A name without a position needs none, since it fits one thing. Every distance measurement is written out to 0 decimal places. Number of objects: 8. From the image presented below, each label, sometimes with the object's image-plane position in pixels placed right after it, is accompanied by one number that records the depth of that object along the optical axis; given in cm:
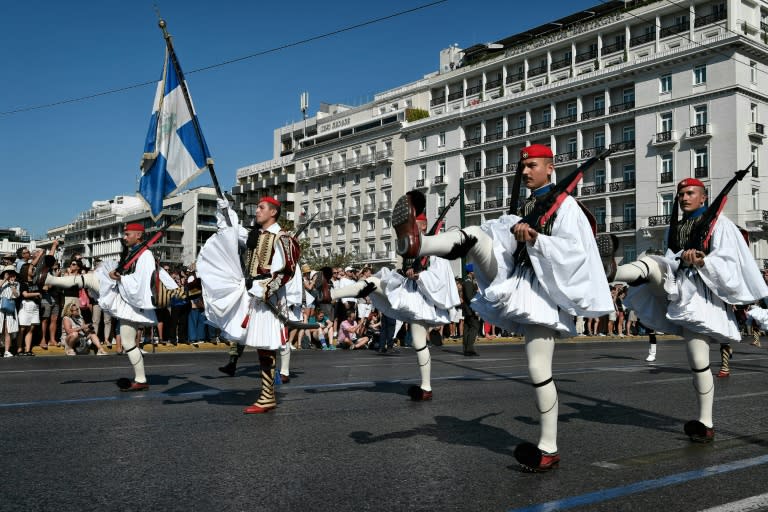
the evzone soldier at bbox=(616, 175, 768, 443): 668
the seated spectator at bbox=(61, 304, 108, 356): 1716
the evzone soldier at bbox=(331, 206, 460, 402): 966
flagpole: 965
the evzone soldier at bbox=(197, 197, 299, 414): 823
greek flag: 1101
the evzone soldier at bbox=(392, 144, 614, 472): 527
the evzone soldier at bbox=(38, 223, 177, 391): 1004
